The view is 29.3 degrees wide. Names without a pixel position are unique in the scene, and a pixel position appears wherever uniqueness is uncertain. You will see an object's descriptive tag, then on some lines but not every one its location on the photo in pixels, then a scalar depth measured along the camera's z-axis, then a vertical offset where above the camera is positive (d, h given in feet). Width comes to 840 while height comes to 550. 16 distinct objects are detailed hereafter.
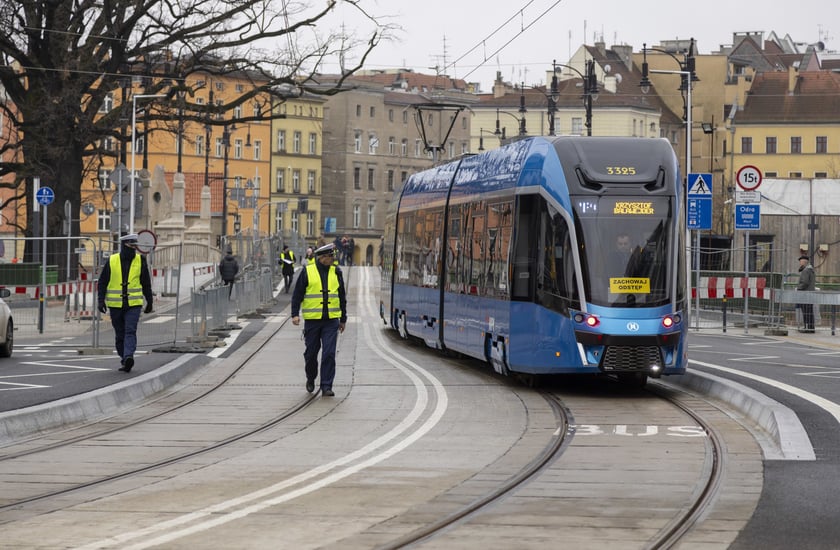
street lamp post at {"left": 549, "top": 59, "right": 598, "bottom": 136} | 161.58 +17.40
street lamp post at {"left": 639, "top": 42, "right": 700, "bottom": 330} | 119.86 +17.14
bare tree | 149.28 +18.69
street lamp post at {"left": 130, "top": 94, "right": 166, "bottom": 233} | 162.82 +14.01
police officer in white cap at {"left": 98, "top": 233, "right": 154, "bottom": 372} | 69.05 -1.82
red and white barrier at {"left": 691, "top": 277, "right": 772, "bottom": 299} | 112.57 -1.73
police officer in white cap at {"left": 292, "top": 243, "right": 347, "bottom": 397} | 61.41 -1.90
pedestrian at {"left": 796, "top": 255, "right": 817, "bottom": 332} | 116.57 -1.33
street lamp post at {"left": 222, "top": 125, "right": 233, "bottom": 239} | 240.16 +18.25
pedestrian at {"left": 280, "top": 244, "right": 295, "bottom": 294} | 200.91 -1.29
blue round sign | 145.59 +5.16
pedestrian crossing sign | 113.50 +5.43
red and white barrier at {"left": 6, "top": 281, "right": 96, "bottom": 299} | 108.27 -2.61
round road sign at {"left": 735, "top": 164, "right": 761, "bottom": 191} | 106.83 +5.70
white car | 79.87 -3.90
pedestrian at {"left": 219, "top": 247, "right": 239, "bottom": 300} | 155.74 -1.30
